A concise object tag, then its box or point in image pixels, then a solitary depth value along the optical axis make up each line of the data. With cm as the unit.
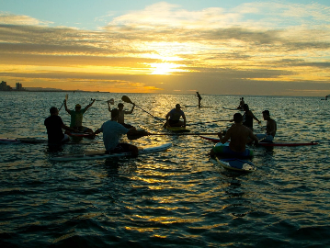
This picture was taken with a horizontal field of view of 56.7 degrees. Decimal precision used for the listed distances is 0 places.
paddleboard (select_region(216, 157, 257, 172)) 1099
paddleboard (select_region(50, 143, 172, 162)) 1223
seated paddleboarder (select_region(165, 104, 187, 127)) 2204
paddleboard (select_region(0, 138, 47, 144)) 1577
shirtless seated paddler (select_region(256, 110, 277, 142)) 1653
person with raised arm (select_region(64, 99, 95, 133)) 1812
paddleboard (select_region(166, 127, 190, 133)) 2153
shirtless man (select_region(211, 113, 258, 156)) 1150
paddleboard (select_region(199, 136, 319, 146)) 1656
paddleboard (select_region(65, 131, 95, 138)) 1807
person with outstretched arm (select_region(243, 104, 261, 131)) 1753
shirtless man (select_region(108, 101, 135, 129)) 1847
